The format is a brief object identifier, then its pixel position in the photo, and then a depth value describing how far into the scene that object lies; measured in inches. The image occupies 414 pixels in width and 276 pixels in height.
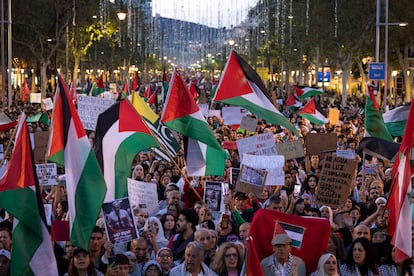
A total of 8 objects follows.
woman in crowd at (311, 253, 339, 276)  352.8
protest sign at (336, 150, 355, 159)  641.6
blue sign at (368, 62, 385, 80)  1290.6
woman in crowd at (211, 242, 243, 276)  358.0
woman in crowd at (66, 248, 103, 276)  345.7
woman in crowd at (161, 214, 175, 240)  457.1
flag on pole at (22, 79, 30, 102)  2041.1
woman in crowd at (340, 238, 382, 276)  368.8
